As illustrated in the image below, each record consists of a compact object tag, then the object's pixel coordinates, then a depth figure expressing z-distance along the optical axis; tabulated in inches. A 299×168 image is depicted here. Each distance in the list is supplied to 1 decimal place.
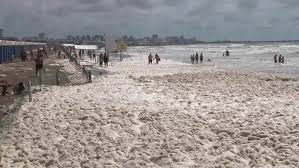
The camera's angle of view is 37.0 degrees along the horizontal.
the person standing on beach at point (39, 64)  1081.4
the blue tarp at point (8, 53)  1887.6
